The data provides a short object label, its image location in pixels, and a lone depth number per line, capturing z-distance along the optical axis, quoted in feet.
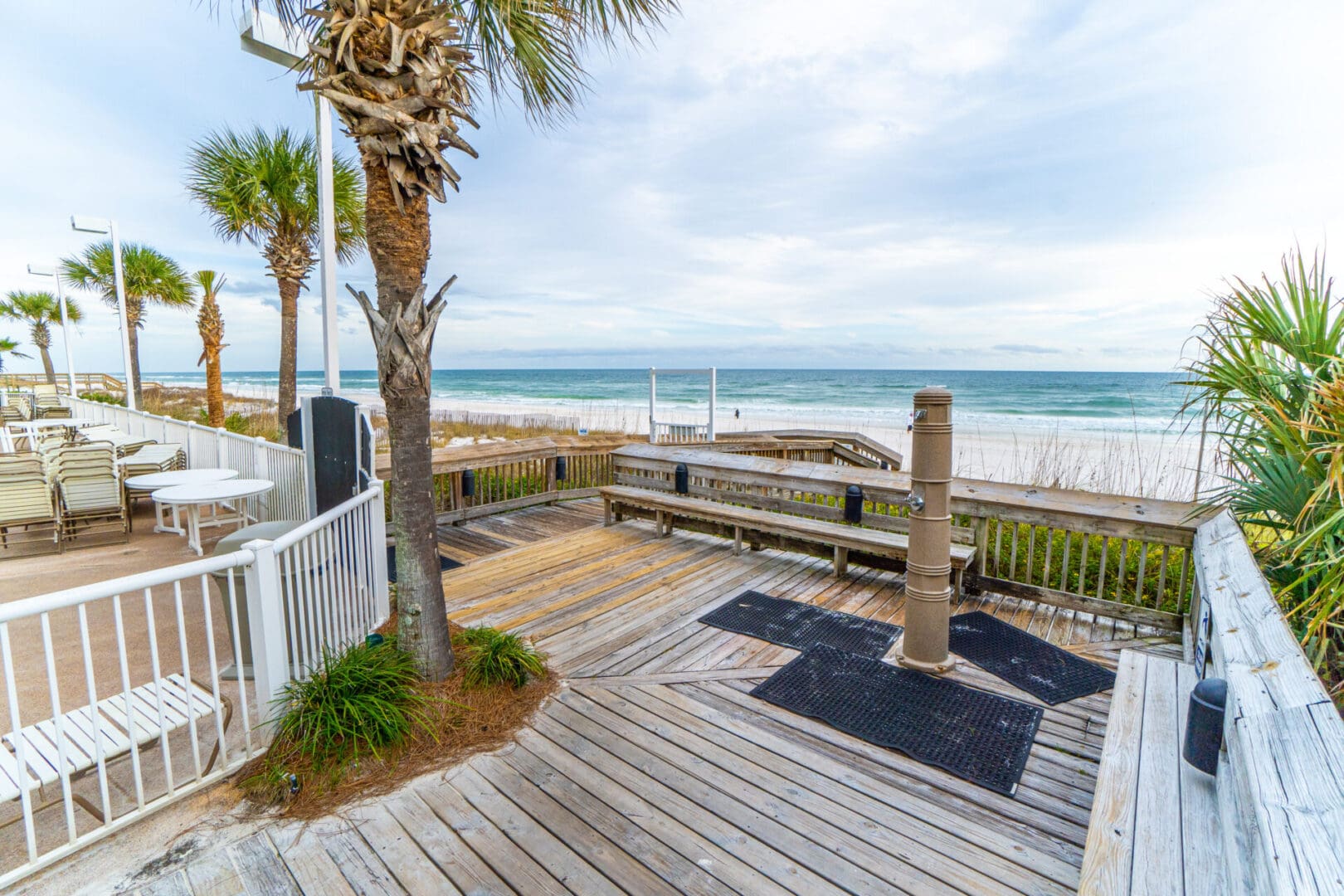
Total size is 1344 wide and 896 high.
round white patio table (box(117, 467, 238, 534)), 17.02
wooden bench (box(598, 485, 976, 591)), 13.75
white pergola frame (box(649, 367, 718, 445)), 29.66
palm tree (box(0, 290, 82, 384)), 81.00
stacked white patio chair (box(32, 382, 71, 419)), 39.89
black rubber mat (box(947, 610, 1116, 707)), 9.66
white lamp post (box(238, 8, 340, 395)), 13.29
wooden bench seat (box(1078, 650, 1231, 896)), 4.05
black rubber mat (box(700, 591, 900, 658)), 11.41
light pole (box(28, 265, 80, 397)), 40.29
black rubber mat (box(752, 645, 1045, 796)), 7.79
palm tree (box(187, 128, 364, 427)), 28.14
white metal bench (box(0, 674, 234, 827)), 6.00
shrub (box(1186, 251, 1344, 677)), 6.90
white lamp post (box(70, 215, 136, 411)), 31.30
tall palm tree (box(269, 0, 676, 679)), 7.95
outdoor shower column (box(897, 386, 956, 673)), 9.47
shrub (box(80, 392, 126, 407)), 59.57
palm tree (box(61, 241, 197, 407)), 57.88
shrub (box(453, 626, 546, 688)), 9.32
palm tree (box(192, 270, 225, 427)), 39.52
